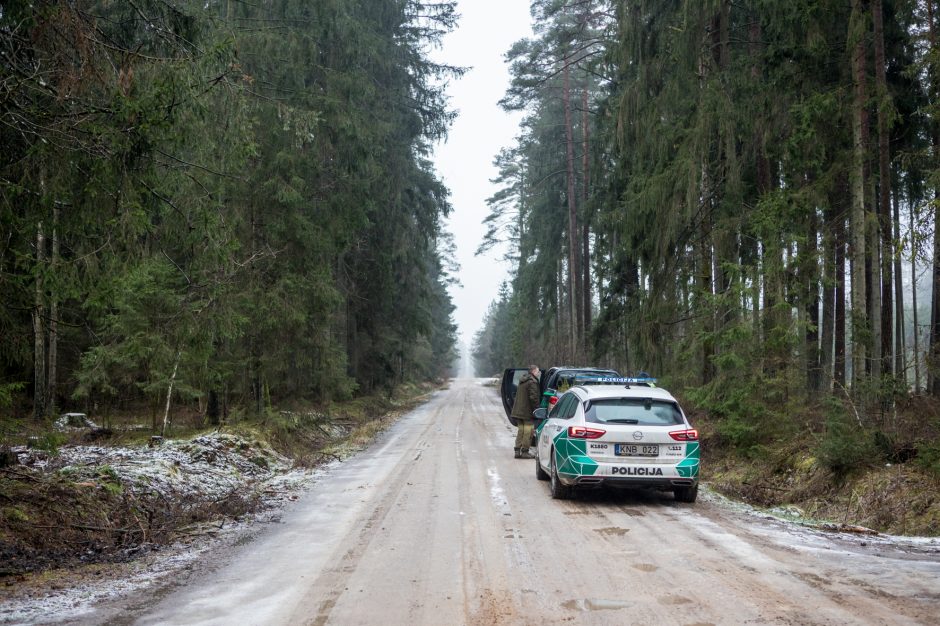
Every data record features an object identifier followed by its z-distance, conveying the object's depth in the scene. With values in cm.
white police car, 998
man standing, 1617
